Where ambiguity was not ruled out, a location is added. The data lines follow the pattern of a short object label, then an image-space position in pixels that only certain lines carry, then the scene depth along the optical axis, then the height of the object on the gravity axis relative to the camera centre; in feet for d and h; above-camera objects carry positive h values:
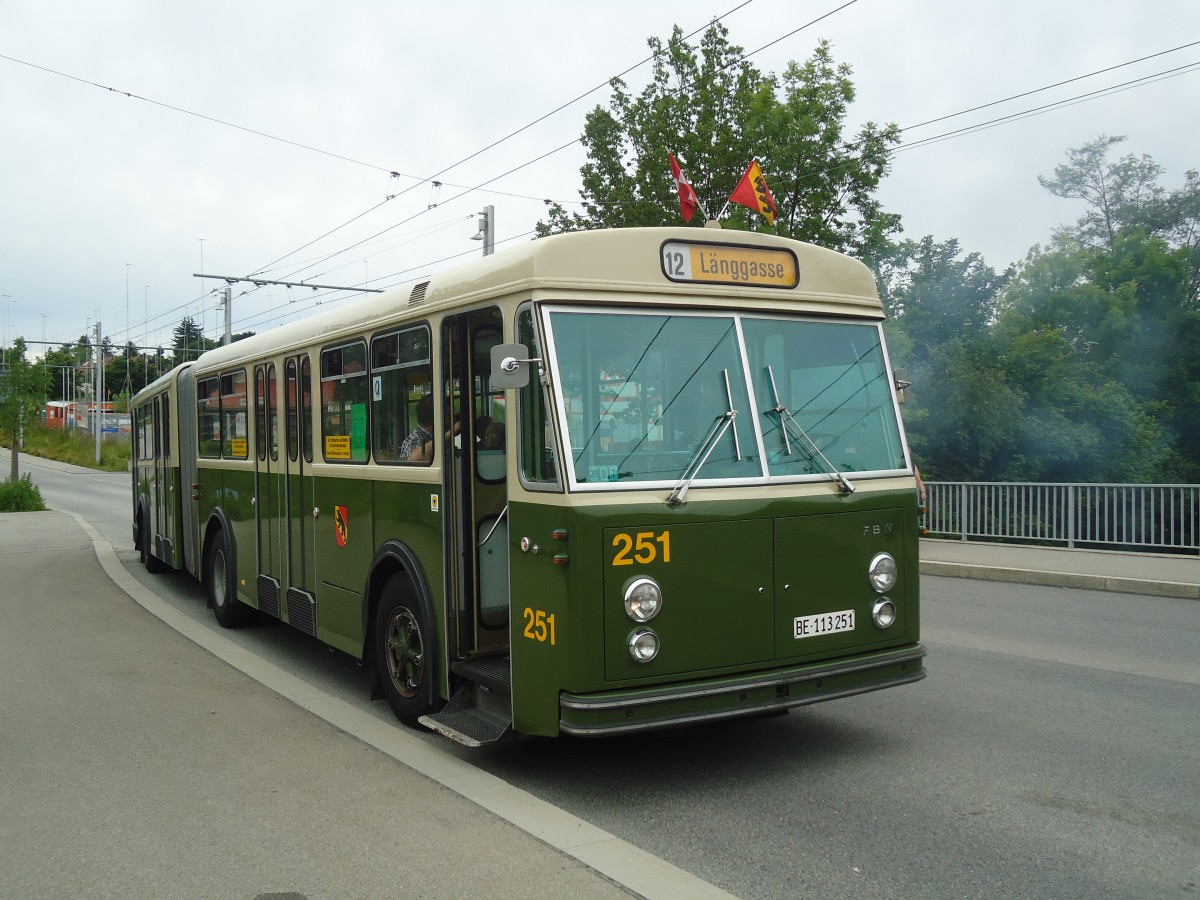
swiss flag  28.76 +6.31
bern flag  30.07 +6.71
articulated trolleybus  16.80 -0.98
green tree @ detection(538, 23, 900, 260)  83.71 +22.66
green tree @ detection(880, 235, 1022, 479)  89.35 +1.59
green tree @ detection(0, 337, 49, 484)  106.01 +4.47
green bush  97.45 -5.05
